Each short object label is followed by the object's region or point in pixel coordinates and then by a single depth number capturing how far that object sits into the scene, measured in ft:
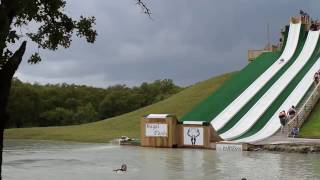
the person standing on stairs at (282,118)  87.97
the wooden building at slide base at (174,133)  84.74
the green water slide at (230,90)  101.01
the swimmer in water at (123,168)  52.75
